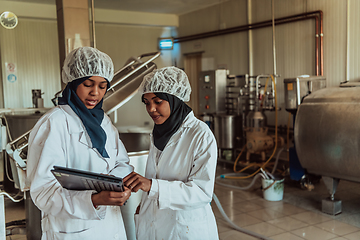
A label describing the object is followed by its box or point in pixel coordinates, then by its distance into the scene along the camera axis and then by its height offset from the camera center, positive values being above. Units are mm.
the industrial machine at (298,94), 4523 -42
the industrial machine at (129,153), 2598 -405
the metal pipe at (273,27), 6160 +1113
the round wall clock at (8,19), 5514 +1257
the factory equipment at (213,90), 6598 +60
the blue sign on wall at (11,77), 7762 +494
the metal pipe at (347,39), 5352 +757
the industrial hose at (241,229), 3325 -1335
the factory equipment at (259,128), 5797 -588
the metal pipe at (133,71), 2936 +214
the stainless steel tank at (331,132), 3588 -447
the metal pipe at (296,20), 5812 +1264
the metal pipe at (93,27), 3281 +648
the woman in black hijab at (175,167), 1547 -332
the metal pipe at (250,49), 7238 +878
